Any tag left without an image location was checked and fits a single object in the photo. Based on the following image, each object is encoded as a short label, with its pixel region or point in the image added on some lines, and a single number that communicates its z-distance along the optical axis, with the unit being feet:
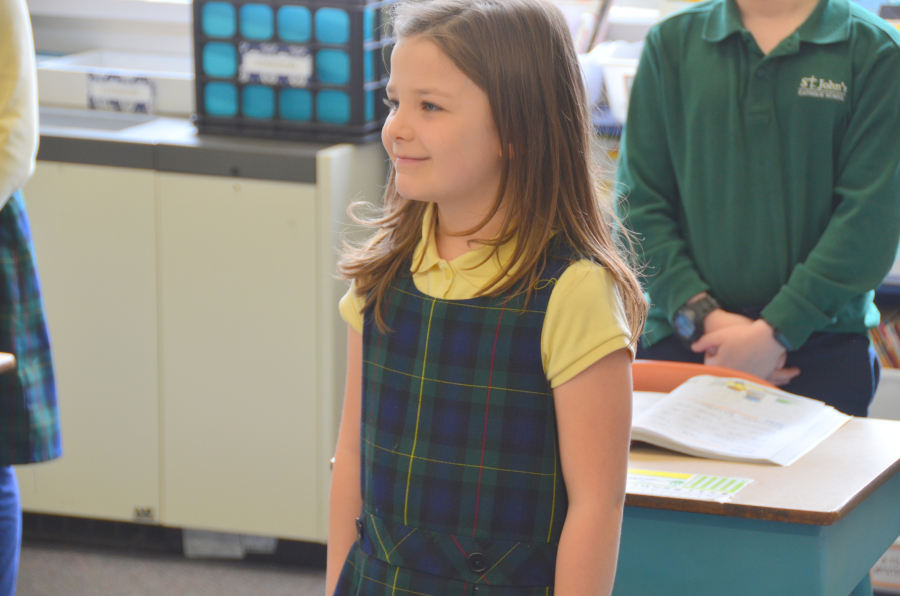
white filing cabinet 18.76
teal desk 15.24
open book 15.76
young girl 13.54
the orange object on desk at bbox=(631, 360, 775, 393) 16.63
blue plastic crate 18.85
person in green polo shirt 16.92
